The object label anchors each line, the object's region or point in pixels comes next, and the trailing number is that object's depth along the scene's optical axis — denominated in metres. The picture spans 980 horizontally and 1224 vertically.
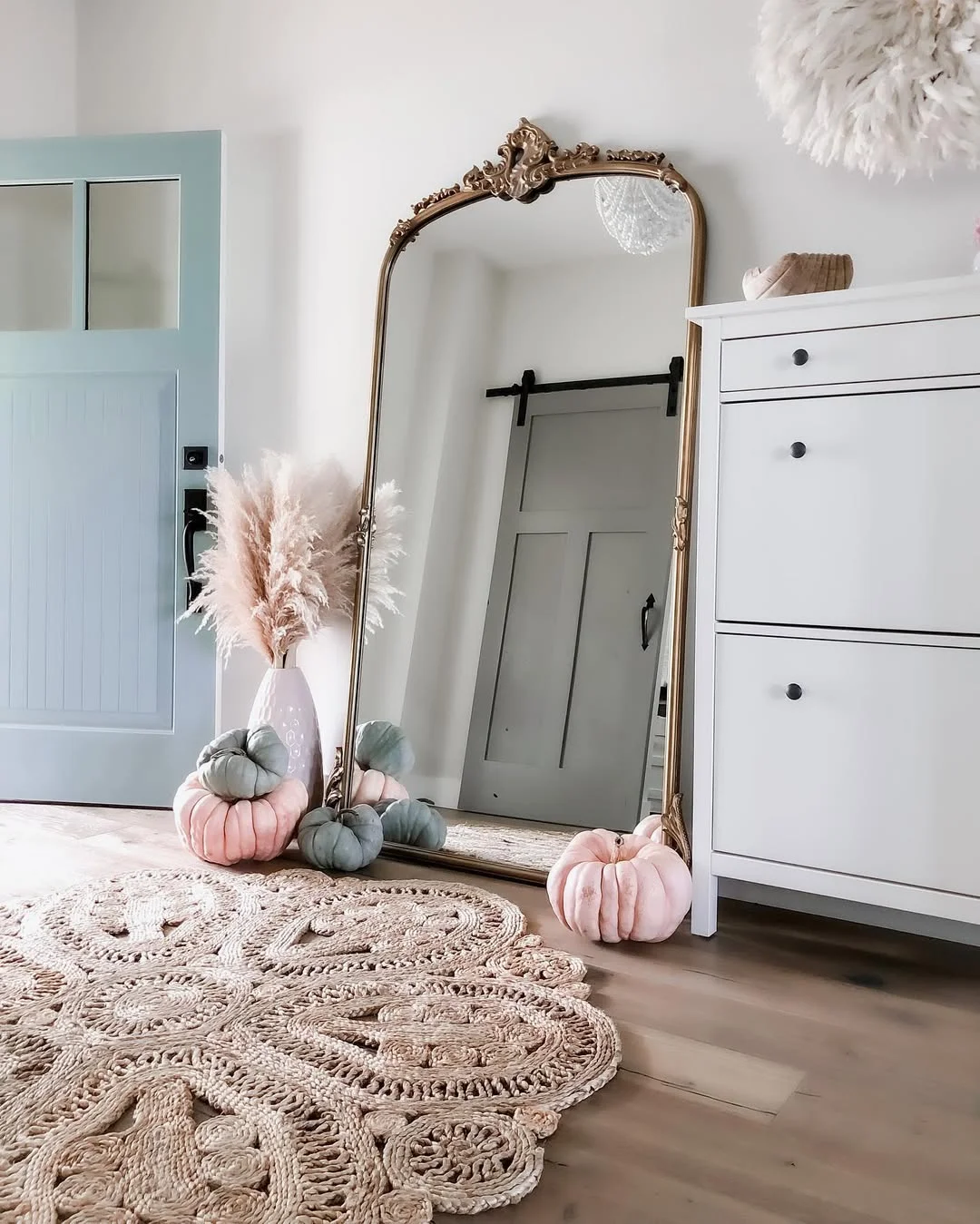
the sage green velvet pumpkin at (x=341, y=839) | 2.15
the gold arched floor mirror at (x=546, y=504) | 2.09
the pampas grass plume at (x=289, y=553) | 2.43
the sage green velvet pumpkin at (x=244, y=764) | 2.17
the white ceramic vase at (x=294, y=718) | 2.46
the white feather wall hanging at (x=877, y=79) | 1.73
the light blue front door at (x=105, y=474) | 2.80
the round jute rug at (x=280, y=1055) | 1.01
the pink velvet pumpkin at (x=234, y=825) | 2.15
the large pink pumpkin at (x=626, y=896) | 1.71
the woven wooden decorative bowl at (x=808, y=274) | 1.77
